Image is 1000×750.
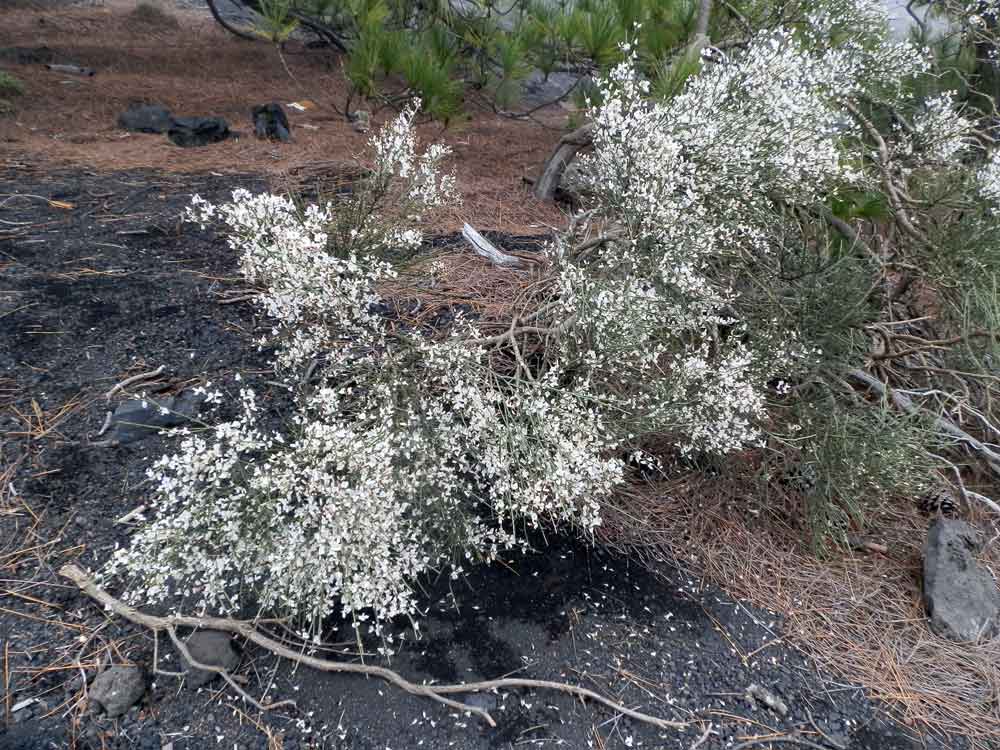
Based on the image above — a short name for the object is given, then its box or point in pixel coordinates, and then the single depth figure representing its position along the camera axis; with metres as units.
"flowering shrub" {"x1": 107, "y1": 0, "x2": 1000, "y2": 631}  1.97
